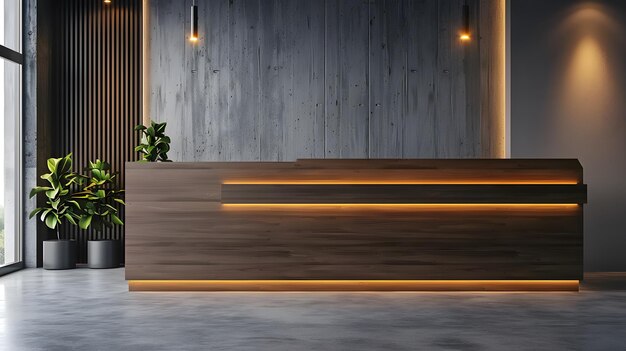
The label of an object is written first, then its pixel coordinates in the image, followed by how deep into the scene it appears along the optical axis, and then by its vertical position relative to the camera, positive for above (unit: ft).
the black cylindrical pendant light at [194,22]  22.91 +4.95
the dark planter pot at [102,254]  24.52 -2.57
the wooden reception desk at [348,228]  18.84 -1.34
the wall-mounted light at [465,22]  23.47 +5.01
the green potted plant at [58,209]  23.61 -1.01
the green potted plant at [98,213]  24.43 -1.19
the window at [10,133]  23.16 +1.49
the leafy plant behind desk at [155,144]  21.12 +1.00
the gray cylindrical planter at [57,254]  23.98 -2.52
